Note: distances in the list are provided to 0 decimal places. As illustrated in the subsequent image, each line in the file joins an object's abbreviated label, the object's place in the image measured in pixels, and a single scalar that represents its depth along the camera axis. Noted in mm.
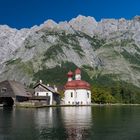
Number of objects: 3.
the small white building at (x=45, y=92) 76749
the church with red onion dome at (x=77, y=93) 87777
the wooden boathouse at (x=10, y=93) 60715
